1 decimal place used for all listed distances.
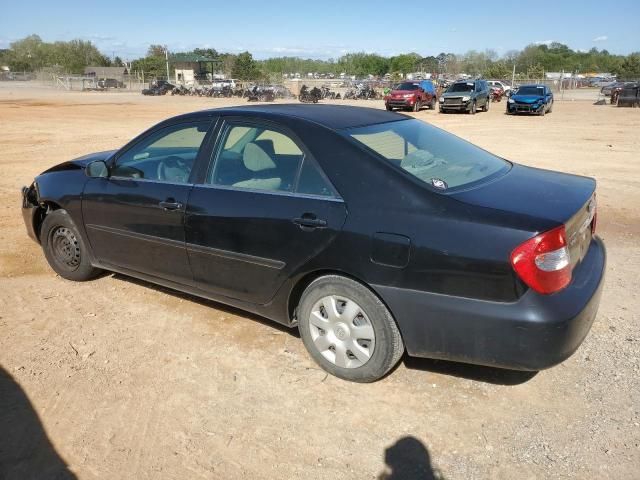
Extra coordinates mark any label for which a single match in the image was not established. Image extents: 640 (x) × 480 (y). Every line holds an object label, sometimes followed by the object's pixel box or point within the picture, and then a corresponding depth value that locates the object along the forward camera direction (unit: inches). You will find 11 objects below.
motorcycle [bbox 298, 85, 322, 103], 1581.0
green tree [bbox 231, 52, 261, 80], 3405.5
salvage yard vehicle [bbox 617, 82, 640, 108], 1301.7
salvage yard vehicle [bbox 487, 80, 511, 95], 1806.1
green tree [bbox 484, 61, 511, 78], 3100.4
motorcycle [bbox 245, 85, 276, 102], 1705.2
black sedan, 105.5
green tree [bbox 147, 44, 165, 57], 4250.0
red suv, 1185.3
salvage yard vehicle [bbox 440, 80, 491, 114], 1124.5
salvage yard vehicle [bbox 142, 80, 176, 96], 2156.7
